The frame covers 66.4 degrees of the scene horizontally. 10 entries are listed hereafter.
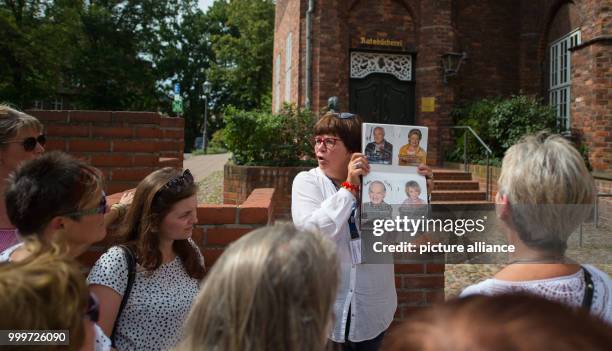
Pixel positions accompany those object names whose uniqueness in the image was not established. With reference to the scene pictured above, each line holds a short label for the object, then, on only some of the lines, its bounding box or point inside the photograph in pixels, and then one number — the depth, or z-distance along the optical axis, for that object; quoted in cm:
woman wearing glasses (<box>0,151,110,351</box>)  163
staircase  1009
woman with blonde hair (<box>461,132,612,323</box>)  143
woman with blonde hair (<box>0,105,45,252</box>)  238
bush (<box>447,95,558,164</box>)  1146
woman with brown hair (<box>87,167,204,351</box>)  194
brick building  1238
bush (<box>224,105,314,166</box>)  938
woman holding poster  219
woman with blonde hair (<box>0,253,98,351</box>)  93
